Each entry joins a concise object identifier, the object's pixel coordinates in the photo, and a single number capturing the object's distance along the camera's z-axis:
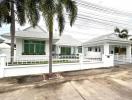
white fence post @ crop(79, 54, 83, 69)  7.87
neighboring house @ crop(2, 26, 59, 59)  9.66
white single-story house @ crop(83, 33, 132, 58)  11.38
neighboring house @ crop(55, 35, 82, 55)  13.22
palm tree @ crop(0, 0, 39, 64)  7.54
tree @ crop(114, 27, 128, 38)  20.01
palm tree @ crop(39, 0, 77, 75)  5.35
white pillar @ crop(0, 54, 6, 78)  5.82
